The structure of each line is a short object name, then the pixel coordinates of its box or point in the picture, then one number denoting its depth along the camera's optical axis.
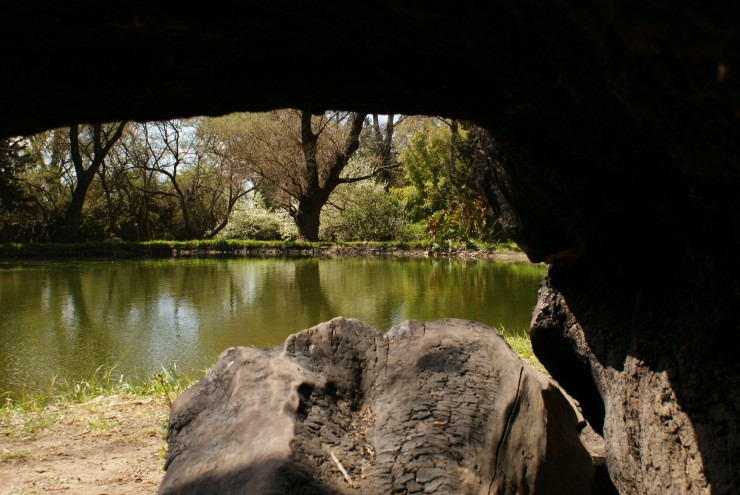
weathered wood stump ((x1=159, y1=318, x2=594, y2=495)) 1.79
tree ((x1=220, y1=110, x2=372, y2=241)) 23.19
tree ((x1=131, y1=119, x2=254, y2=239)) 27.89
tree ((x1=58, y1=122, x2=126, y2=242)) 23.73
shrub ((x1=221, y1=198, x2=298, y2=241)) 29.34
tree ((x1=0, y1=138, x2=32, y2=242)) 21.33
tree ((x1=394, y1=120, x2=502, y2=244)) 22.64
